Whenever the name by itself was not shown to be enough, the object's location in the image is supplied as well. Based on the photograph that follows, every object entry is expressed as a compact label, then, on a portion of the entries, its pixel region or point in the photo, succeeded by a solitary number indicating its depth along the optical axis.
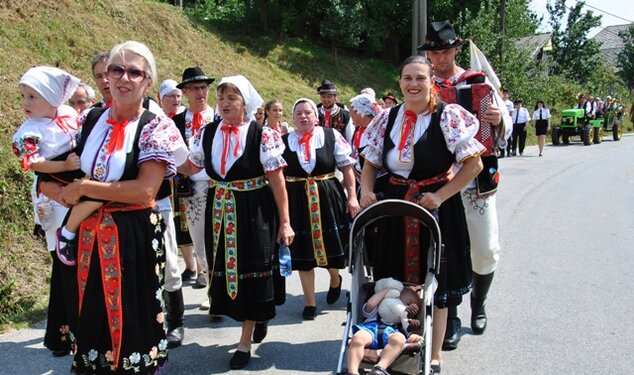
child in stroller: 3.47
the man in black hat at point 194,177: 5.60
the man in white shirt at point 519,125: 20.19
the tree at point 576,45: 45.22
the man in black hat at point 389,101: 9.10
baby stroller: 3.54
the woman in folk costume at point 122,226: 3.12
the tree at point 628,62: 55.06
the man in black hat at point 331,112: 8.85
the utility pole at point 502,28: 27.56
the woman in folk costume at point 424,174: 3.78
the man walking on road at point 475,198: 4.44
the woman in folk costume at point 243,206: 4.27
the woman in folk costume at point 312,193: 5.53
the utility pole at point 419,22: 18.08
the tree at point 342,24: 28.50
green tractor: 24.72
